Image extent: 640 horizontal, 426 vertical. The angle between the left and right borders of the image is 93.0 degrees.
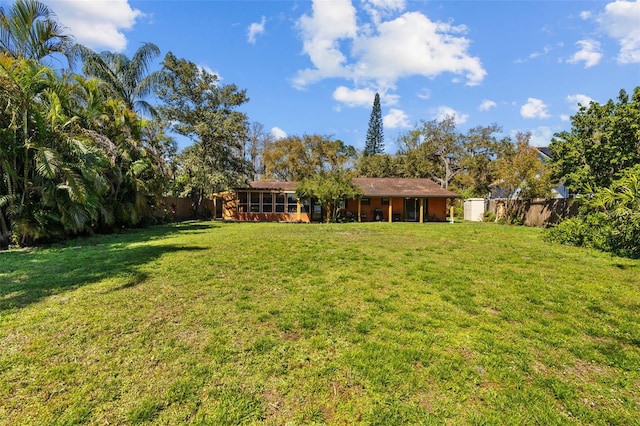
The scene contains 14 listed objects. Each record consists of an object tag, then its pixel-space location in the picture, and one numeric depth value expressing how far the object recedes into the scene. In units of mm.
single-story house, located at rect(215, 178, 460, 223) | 20922
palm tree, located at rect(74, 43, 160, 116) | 15476
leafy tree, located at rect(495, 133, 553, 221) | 17109
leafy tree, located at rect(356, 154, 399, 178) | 33031
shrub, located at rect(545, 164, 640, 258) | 4527
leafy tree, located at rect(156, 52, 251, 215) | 19094
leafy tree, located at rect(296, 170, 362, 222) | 17781
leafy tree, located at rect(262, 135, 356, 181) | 33406
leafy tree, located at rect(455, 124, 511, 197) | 28192
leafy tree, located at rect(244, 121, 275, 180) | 35625
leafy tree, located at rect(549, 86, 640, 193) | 10609
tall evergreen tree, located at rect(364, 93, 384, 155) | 45750
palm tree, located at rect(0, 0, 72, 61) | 9375
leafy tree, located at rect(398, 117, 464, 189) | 31688
